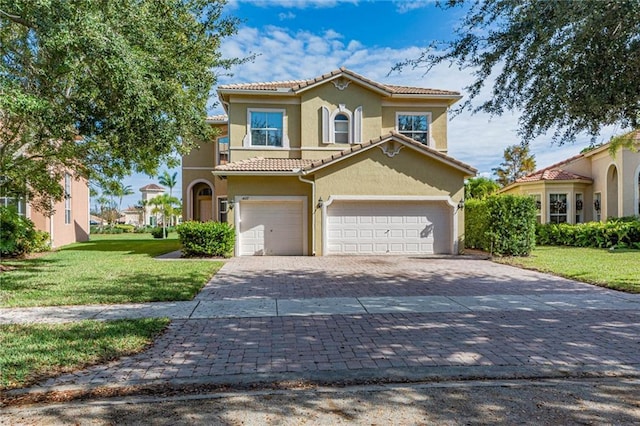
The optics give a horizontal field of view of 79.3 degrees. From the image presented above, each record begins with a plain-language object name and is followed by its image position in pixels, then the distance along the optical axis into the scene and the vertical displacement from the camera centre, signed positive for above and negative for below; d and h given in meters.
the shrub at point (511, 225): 14.99 -0.23
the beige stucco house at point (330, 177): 16.11 +1.79
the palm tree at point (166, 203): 36.69 +1.75
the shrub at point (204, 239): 15.27 -0.74
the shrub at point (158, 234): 32.47 -1.12
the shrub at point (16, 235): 14.20 -0.54
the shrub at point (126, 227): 45.03 -0.76
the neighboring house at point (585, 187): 20.42 +1.84
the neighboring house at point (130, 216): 82.12 +1.07
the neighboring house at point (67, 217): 19.41 +0.21
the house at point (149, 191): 68.17 +5.51
